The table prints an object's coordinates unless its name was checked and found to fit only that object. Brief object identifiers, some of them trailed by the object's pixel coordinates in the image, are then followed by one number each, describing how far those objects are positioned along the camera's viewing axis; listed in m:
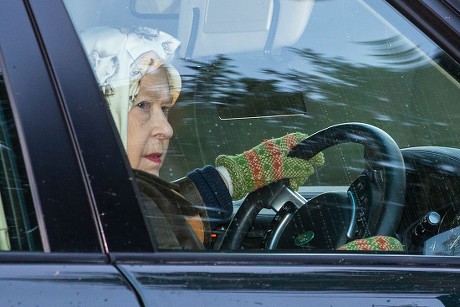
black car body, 4.64
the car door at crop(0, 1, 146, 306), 4.63
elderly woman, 4.78
